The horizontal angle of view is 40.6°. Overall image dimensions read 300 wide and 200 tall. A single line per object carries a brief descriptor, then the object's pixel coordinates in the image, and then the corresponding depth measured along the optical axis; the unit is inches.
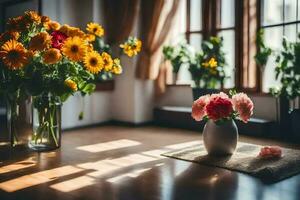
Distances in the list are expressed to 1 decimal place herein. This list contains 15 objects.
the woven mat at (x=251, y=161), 102.5
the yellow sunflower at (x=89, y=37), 116.4
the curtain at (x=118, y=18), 196.5
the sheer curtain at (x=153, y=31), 195.2
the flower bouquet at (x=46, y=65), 105.3
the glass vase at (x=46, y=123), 118.5
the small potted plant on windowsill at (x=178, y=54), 194.4
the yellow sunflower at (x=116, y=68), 114.4
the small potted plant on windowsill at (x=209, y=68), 185.2
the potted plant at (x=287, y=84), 159.2
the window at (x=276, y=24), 173.8
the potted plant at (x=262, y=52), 170.6
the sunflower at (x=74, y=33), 112.2
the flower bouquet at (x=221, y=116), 113.7
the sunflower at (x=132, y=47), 119.3
